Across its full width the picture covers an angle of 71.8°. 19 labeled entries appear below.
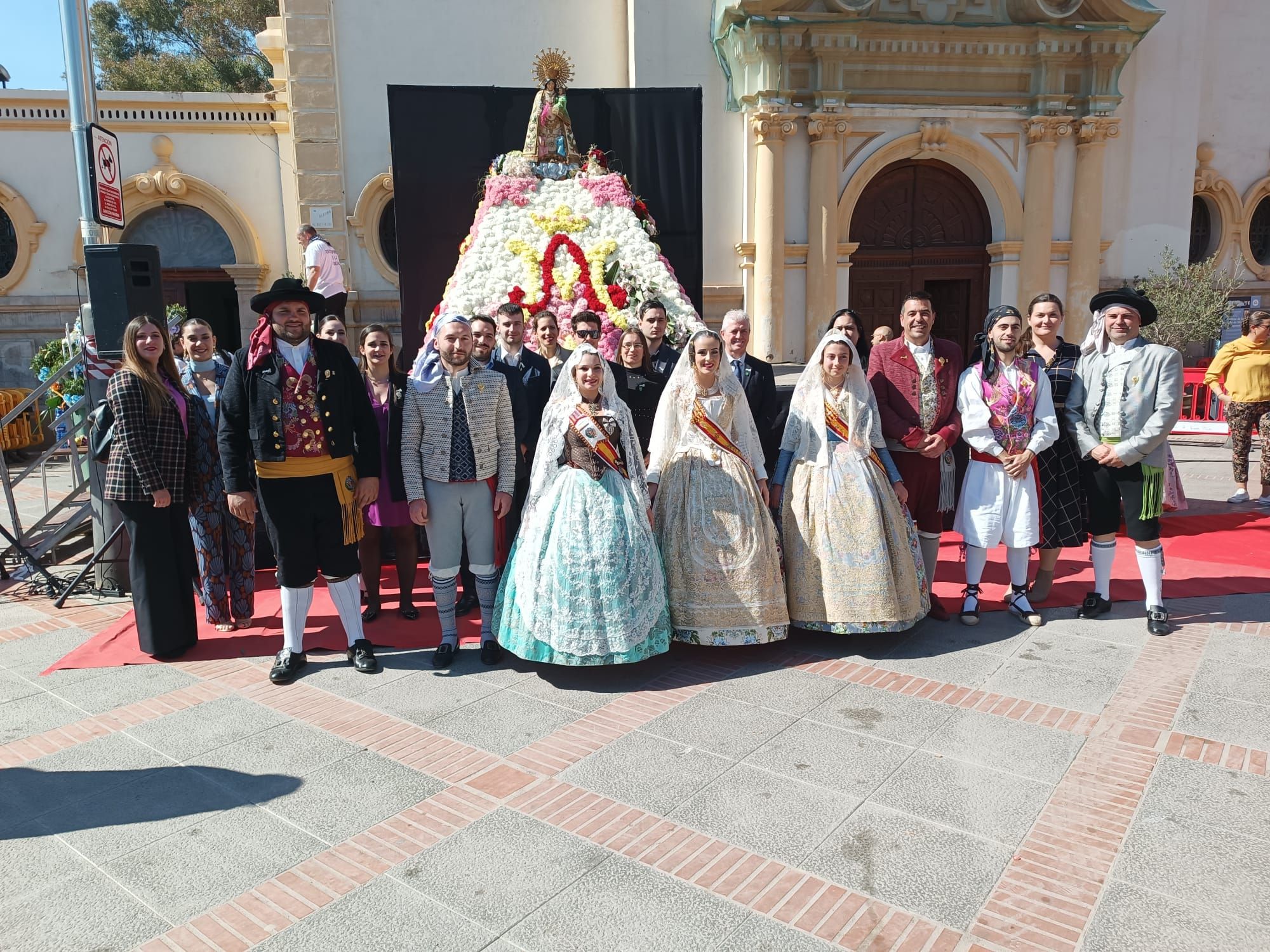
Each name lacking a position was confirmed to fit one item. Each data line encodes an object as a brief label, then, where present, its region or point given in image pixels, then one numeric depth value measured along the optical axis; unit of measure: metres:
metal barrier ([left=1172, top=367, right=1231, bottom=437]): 12.19
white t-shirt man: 8.09
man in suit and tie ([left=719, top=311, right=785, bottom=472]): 5.11
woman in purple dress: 5.16
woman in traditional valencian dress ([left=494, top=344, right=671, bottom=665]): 4.15
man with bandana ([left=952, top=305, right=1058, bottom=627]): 4.89
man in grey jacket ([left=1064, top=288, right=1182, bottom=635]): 4.73
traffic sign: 5.51
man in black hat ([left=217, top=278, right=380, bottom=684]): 4.18
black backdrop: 8.19
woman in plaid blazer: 4.56
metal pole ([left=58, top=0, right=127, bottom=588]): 5.47
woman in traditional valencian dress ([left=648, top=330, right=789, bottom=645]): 4.42
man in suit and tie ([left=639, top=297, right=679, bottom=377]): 5.56
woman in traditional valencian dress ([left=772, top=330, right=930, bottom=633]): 4.51
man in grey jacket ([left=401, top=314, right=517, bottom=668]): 4.46
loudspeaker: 5.21
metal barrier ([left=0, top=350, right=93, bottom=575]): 5.94
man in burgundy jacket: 5.06
